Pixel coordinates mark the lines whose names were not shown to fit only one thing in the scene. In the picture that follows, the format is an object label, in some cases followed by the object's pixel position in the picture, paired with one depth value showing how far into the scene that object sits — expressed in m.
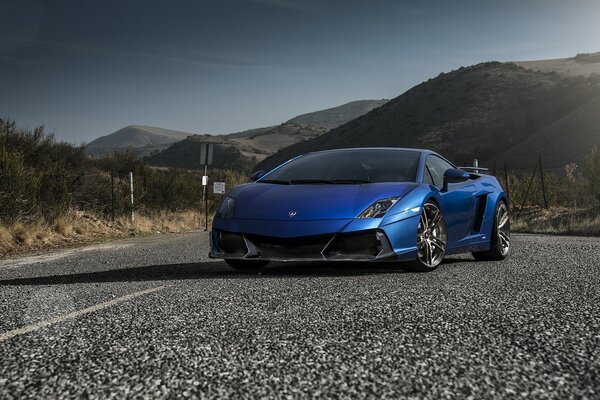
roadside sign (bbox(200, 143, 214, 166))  22.08
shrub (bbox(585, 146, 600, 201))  20.16
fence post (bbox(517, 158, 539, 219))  21.41
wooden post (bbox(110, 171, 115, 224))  18.91
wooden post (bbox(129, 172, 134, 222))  20.25
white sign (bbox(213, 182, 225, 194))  21.20
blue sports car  5.73
